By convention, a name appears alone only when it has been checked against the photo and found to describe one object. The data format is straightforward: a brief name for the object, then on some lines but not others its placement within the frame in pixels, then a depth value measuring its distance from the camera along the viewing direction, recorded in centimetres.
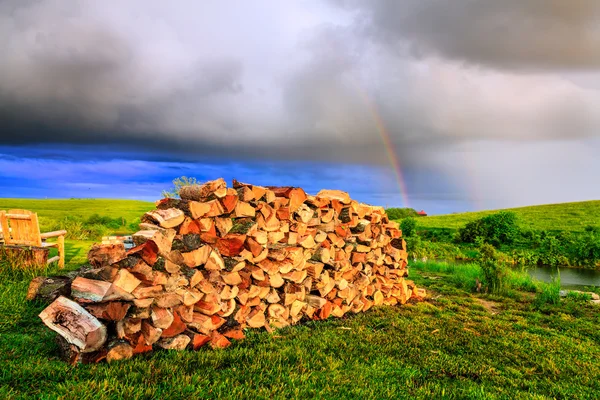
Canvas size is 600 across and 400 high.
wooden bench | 905
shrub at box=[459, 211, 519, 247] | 2944
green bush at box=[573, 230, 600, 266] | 2355
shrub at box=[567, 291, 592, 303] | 1053
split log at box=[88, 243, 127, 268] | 474
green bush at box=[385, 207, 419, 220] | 4612
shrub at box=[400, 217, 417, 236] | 3064
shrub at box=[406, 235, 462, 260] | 2352
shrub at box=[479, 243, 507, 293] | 1154
